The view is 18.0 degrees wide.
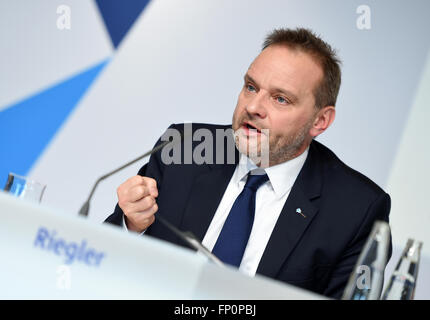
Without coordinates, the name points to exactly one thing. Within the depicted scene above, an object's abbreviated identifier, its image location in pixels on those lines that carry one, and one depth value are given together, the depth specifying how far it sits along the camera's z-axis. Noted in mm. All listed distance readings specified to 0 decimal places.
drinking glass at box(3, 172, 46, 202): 1982
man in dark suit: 2176
